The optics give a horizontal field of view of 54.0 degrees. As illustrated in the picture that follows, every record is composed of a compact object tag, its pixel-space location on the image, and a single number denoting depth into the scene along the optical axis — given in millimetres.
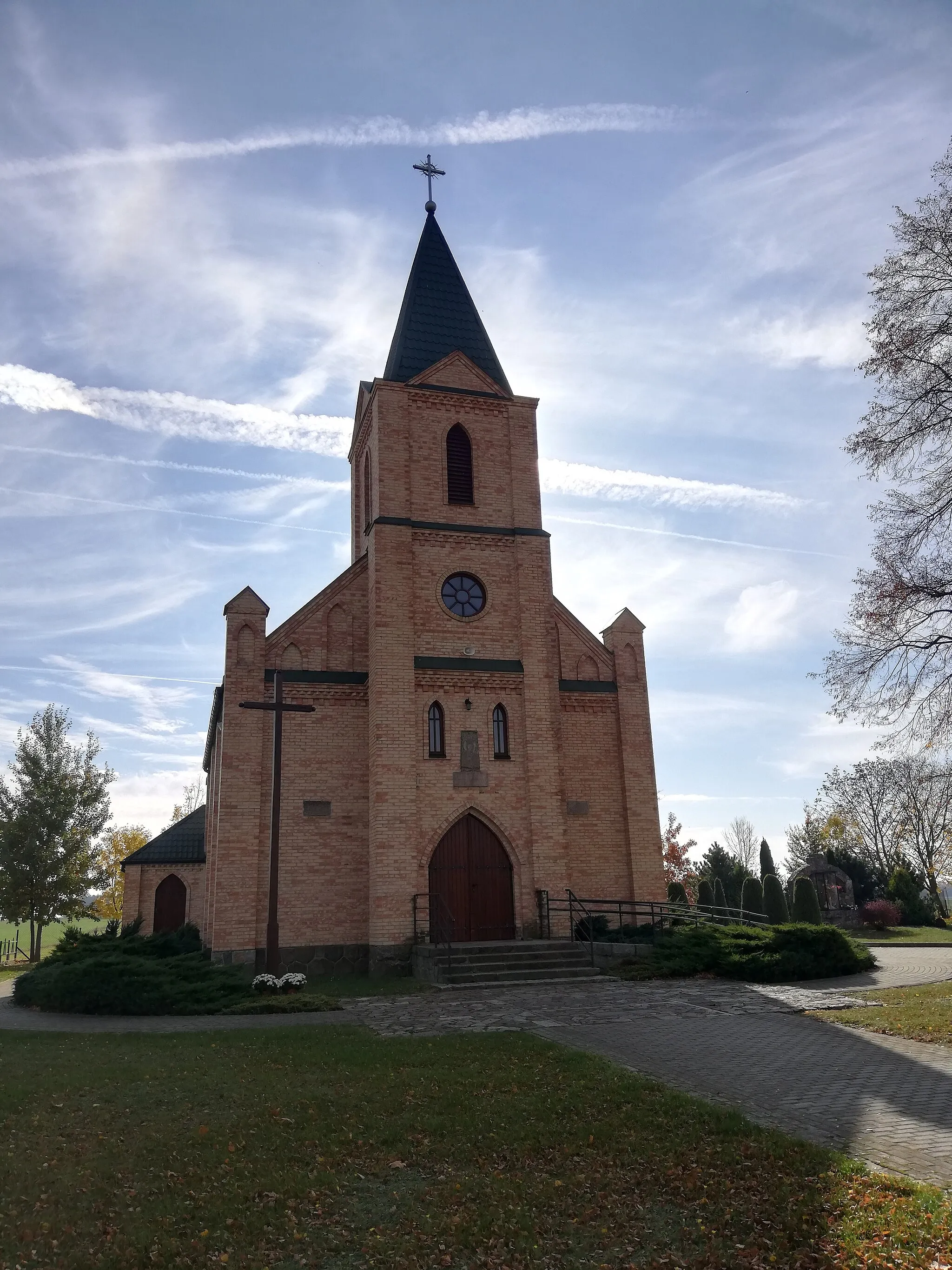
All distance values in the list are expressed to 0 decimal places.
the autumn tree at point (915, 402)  12258
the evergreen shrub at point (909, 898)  36594
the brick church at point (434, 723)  20250
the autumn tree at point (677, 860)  49000
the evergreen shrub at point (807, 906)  28906
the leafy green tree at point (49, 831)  32500
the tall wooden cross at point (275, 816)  17422
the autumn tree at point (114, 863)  37575
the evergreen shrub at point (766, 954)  16516
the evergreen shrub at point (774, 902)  30125
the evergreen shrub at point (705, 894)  36281
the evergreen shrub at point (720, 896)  39469
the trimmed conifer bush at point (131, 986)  15078
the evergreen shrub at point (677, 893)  35562
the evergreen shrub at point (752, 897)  34188
